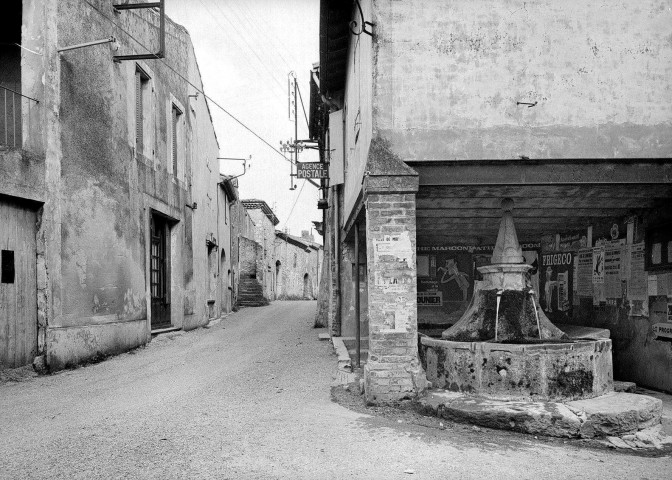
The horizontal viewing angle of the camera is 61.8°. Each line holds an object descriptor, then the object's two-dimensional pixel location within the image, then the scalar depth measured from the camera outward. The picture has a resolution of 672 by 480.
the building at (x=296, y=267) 40.81
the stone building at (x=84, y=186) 8.09
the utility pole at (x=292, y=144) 19.08
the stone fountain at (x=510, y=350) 5.92
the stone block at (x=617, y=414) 5.18
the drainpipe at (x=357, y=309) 8.16
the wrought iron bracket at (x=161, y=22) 9.74
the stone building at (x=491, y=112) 6.17
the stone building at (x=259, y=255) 29.32
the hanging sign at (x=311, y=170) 14.77
